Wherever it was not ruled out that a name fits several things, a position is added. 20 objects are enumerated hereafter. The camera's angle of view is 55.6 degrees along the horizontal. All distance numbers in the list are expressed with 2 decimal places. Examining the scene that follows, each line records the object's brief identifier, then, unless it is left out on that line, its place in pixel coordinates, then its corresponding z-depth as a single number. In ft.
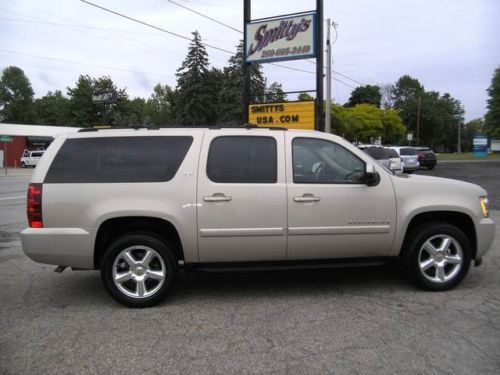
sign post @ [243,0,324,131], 39.73
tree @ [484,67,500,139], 212.23
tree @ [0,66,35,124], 325.83
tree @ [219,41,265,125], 201.36
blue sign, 192.24
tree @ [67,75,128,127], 253.65
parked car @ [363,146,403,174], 71.97
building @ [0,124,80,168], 169.58
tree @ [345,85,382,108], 334.71
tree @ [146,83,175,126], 343.87
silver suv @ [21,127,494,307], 15.62
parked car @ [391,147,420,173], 90.53
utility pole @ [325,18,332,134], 94.46
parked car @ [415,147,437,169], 103.96
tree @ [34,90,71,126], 323.18
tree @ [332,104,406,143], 205.55
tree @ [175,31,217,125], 216.13
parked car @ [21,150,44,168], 152.88
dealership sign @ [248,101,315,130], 43.83
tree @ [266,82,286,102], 249.14
